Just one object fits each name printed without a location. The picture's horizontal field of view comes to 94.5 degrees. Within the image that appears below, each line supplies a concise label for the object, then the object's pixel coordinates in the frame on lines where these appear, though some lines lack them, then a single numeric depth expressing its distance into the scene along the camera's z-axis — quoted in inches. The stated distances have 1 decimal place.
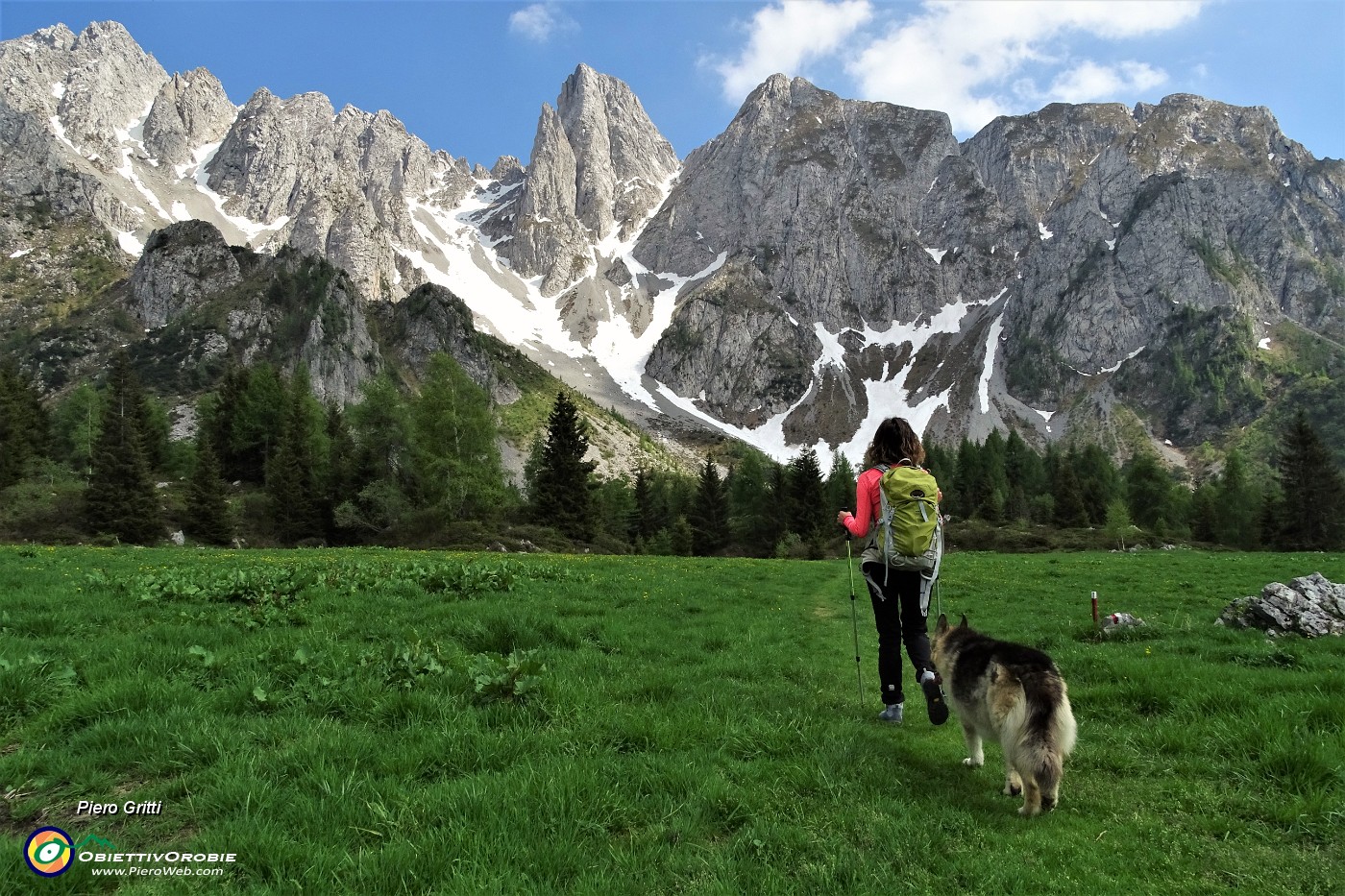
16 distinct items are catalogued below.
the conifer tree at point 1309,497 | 2746.1
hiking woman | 322.7
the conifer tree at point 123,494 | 1871.3
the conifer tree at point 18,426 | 2351.1
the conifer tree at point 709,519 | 3543.3
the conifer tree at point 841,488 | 3872.8
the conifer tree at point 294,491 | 2230.6
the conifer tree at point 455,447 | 1978.3
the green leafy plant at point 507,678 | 278.5
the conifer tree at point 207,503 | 2018.9
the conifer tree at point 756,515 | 3390.7
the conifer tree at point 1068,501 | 3590.1
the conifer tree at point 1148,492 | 3976.4
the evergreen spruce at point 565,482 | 2204.7
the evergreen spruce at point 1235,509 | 3240.7
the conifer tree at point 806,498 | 3171.8
